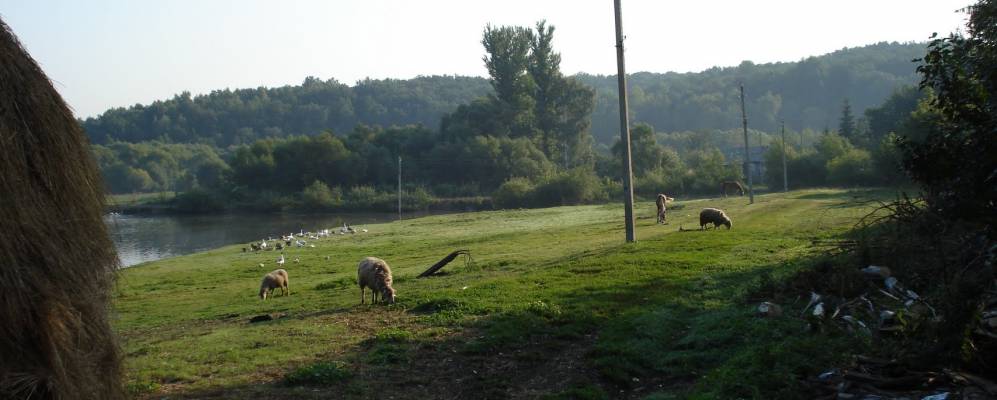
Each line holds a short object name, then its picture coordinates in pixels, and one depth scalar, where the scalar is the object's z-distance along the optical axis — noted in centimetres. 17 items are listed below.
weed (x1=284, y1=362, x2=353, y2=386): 1062
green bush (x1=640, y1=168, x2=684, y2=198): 9488
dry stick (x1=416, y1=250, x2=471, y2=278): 2455
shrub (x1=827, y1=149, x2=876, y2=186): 7381
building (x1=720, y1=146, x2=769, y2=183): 10121
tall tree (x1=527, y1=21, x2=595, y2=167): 11944
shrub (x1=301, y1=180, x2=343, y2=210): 10756
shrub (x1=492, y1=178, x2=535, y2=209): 9650
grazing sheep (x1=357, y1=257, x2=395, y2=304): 1767
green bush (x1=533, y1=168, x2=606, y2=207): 9656
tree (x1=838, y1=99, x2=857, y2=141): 10069
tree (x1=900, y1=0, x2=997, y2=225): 1018
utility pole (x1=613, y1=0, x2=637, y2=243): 2700
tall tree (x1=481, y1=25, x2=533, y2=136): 11788
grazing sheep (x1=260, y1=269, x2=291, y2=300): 2497
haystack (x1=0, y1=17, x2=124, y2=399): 748
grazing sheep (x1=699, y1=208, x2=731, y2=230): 3159
